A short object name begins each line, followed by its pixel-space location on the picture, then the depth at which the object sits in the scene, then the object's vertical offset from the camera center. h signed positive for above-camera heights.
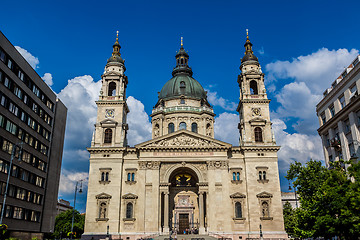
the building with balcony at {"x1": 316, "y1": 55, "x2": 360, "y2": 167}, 36.50 +12.56
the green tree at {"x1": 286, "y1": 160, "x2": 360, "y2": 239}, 25.92 +2.01
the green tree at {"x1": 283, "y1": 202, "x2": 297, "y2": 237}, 62.44 +1.57
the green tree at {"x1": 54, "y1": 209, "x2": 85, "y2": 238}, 81.94 +1.44
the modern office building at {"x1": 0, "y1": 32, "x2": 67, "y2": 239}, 39.78 +11.34
